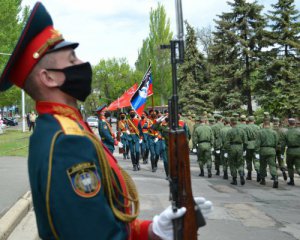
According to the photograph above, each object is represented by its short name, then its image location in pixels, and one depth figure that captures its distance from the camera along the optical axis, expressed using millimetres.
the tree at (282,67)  28750
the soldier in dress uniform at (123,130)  17688
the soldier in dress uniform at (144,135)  16891
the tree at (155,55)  54344
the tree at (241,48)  31547
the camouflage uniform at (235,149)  12641
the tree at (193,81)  38531
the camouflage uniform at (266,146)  12430
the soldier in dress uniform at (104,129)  13195
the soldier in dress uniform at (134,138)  15430
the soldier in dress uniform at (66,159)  1806
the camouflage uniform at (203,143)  14312
